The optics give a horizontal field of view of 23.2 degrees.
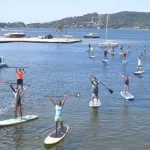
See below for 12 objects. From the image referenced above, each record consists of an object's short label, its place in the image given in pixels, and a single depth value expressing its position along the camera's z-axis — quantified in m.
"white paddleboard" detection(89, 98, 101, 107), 29.68
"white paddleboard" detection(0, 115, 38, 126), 24.23
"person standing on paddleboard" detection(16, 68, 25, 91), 35.56
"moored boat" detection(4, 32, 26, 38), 152.50
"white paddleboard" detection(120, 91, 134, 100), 32.84
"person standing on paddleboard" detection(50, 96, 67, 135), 21.74
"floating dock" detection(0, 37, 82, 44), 126.94
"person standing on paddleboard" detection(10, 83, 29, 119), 24.73
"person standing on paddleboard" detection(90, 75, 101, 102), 29.48
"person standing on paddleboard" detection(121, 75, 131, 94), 34.04
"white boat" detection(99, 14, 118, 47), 104.31
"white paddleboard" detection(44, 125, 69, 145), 20.97
